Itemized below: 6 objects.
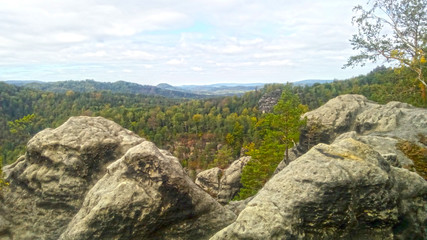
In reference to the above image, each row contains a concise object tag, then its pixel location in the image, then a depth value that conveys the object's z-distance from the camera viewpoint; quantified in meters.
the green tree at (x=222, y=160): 76.72
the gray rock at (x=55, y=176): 14.77
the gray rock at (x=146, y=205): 10.86
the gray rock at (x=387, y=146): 12.43
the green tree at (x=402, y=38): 24.66
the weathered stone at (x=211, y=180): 47.92
